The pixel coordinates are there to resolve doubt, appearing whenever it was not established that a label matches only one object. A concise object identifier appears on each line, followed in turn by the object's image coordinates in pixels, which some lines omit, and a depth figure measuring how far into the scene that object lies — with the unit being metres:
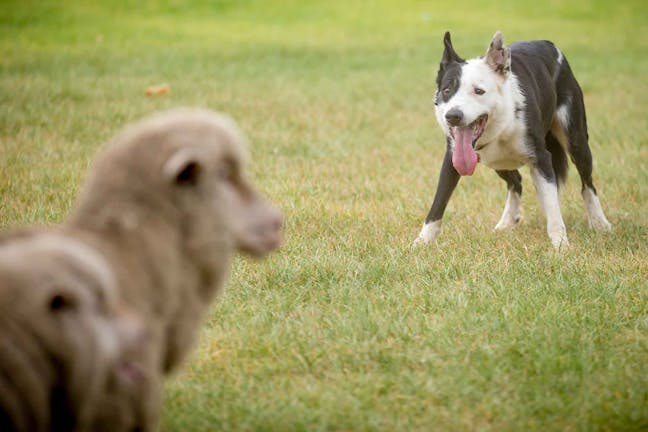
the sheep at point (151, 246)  4.86
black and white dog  12.40
